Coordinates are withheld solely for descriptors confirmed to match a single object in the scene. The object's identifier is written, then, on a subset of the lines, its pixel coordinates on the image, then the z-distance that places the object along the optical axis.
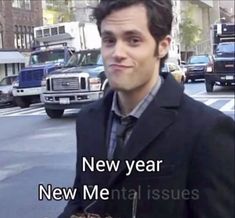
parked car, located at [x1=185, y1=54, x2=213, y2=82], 37.22
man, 2.14
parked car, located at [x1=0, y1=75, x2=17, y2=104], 27.22
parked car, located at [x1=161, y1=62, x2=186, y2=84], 23.97
